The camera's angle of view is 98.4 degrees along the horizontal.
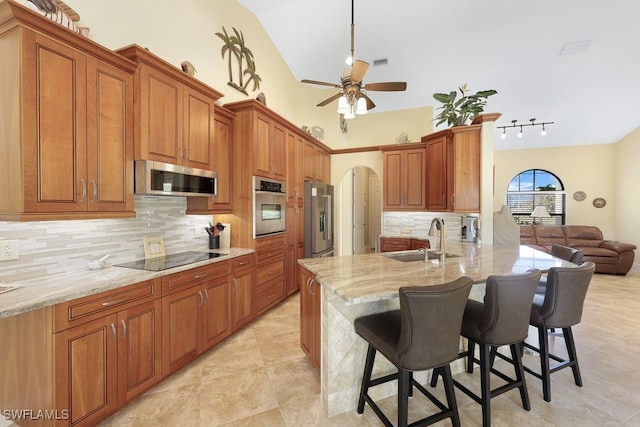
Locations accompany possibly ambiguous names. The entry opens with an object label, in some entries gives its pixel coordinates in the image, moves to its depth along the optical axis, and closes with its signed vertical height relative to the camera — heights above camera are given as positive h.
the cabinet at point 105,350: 1.49 -0.85
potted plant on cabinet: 3.56 +1.35
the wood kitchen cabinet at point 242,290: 2.82 -0.85
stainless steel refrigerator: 4.38 -0.15
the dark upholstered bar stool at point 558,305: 1.83 -0.65
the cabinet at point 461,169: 3.54 +0.56
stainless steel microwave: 2.10 +0.27
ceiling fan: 2.53 +1.18
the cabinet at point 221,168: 2.84 +0.47
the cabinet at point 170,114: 2.10 +0.83
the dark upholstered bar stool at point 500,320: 1.60 -0.66
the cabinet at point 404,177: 4.80 +0.59
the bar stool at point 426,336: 1.35 -0.67
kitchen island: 1.70 -0.65
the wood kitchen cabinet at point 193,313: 2.09 -0.86
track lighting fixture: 6.14 +1.92
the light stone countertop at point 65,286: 1.35 -0.44
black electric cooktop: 2.16 -0.43
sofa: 5.54 -0.74
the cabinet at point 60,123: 1.49 +0.53
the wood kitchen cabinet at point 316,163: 4.55 +0.85
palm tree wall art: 3.46 +2.03
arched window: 7.46 +0.39
